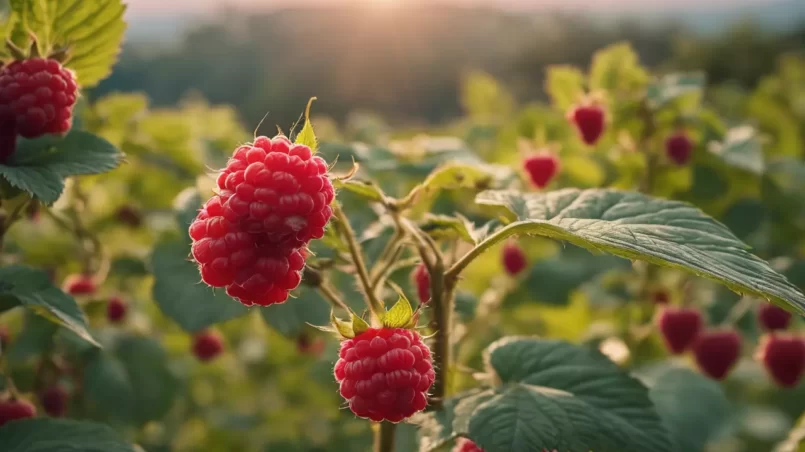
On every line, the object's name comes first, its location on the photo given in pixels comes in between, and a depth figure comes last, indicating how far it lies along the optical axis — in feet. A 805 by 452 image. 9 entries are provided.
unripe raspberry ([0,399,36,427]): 1.54
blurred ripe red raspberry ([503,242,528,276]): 2.04
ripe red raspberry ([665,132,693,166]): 1.89
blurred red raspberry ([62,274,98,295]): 1.85
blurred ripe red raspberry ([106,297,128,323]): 1.88
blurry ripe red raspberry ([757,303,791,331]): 1.91
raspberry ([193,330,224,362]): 2.23
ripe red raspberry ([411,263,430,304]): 1.54
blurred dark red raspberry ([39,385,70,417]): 1.77
